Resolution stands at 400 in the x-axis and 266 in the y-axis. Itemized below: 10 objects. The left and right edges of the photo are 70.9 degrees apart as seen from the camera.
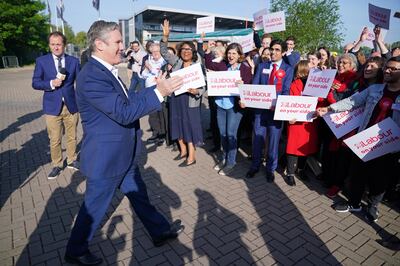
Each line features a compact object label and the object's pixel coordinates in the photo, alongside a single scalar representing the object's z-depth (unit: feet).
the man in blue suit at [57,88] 14.89
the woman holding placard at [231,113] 16.30
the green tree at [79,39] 284.37
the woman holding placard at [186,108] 17.01
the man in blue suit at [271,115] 14.66
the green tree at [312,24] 47.34
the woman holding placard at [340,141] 13.88
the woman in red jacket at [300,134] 14.85
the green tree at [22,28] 97.35
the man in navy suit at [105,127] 7.68
